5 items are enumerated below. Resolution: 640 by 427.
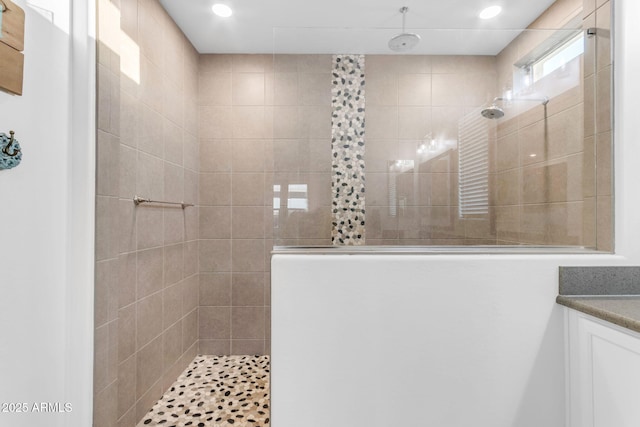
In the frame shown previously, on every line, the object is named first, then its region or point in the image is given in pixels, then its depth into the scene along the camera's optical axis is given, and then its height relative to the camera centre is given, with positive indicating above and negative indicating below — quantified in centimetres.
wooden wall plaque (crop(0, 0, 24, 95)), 108 +60
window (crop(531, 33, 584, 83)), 150 +80
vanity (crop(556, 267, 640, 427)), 105 -48
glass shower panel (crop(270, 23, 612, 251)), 149 +36
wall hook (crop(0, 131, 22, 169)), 109 +23
